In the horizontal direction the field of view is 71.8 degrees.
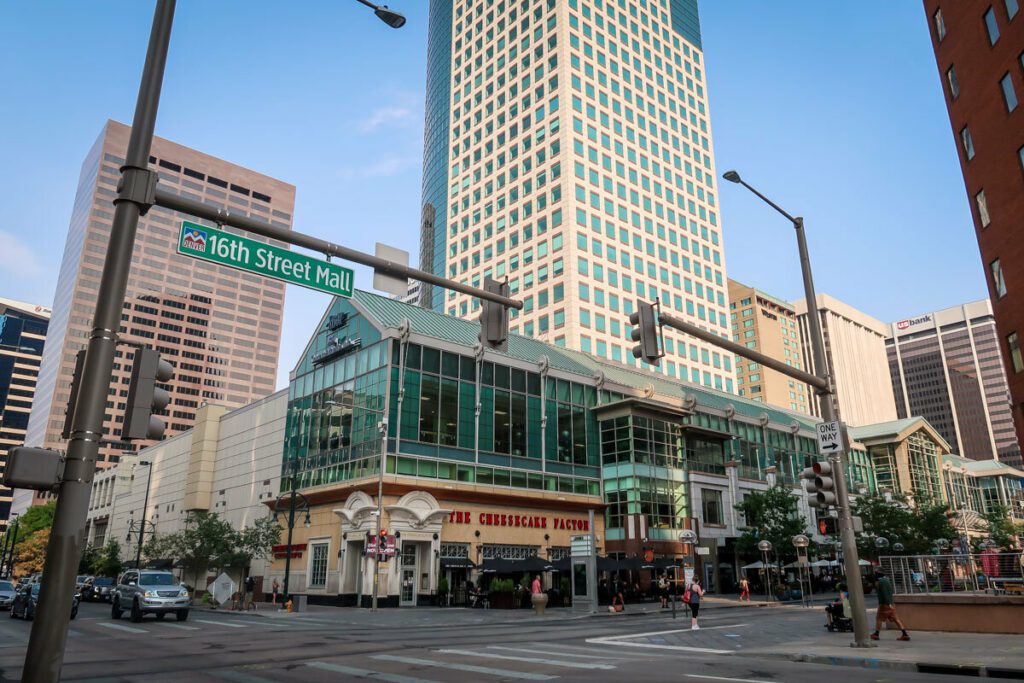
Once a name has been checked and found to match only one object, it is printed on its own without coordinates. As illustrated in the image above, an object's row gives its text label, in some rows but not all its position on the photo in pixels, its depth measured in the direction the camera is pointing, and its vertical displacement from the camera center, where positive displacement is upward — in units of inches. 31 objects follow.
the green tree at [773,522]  2085.4 +112.9
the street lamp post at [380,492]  1535.2 +155.7
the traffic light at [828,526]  719.7 +34.9
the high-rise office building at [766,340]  6220.5 +2066.1
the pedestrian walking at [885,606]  767.7 -47.3
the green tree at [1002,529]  2814.5 +128.8
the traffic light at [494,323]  495.5 +160.4
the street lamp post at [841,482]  693.3 +77.0
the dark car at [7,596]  1402.6 -58.3
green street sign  374.3 +162.0
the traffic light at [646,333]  587.2 +183.0
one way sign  729.9 +121.9
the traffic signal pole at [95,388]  265.4 +71.1
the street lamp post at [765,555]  1851.6 +17.5
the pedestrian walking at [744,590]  1795.0 -70.2
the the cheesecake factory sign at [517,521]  1849.2 +110.4
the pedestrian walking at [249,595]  1668.3 -72.3
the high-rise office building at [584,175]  3472.0 +2033.0
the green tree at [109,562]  2896.2 +10.7
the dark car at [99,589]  2034.9 -66.4
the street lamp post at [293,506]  1621.2 +149.9
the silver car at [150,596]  1152.2 -49.8
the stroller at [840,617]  928.3 -70.7
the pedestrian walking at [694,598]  1045.8 -53.1
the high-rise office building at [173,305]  6373.0 +2462.2
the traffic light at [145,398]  303.1 +69.9
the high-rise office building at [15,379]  7426.2 +1916.6
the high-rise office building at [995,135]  1272.1 +774.0
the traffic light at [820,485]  708.0 +73.5
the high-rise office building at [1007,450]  7573.8 +1154.7
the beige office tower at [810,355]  7777.6 +2182.3
